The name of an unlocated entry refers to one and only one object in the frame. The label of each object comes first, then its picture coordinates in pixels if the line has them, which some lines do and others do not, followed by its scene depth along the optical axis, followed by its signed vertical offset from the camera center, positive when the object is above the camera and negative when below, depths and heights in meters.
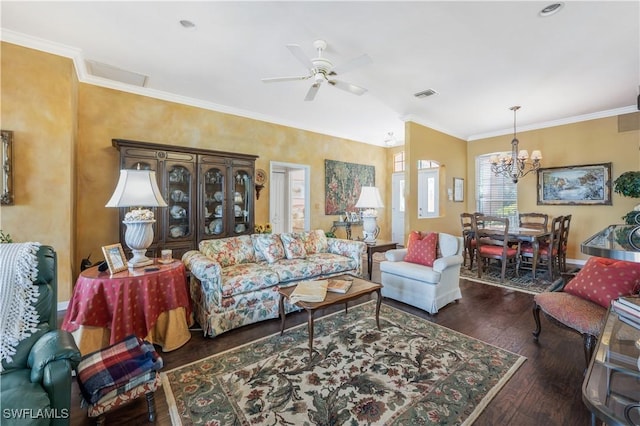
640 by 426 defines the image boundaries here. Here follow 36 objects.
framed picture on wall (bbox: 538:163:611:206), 5.15 +0.52
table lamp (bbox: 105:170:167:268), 2.33 +0.09
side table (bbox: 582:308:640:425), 0.94 -0.68
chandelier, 5.15 +0.97
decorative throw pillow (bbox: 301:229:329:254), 4.00 -0.45
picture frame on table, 2.27 -0.39
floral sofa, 2.63 -0.65
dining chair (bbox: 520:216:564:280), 4.34 -0.67
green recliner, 1.06 -0.74
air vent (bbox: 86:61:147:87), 3.39 +1.84
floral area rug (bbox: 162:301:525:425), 1.65 -1.21
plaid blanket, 1.48 -0.90
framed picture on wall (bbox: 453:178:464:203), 6.59 +0.53
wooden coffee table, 2.19 -0.75
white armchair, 3.12 -0.82
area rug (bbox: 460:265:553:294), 4.09 -1.13
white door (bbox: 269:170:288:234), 6.37 +0.25
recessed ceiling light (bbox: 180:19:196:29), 2.55 +1.80
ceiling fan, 2.50 +1.43
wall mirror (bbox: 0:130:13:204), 2.79 +0.50
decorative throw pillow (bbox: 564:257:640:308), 2.01 -0.55
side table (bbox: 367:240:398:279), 4.02 -0.54
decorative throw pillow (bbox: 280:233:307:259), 3.67 -0.47
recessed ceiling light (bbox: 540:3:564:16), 2.33 +1.76
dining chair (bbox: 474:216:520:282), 4.39 -0.61
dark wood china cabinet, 3.74 +0.34
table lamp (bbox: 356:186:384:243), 4.30 +0.03
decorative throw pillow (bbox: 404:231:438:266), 3.45 -0.49
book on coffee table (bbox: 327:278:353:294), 2.49 -0.70
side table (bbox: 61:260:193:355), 2.06 -0.75
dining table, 4.20 -0.41
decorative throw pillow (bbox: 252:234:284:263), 3.50 -0.45
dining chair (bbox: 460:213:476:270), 5.00 -0.50
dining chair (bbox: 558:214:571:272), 4.65 -0.59
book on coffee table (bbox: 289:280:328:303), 2.29 -0.71
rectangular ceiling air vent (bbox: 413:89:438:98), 4.11 +1.83
